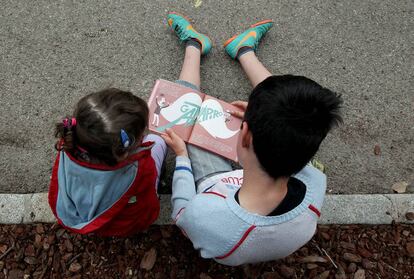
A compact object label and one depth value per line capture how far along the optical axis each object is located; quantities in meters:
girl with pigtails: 1.41
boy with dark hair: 1.18
